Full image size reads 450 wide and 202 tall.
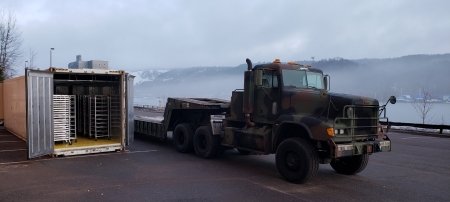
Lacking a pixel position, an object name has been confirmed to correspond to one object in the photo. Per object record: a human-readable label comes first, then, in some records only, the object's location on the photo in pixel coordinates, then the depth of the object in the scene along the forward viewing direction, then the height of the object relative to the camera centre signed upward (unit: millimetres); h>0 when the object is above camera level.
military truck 9266 -628
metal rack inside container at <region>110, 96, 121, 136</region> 14767 -625
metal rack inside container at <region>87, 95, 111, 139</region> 15109 -618
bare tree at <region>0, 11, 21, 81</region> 40156 +4257
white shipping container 11852 -435
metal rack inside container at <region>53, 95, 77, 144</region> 13711 -640
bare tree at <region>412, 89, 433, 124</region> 38322 -814
